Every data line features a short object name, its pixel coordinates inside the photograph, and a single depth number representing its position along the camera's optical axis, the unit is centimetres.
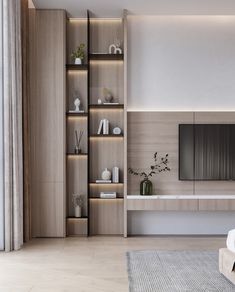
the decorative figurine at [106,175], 659
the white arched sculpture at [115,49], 667
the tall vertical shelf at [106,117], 670
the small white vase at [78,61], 659
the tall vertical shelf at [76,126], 665
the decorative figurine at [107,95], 664
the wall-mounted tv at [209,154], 659
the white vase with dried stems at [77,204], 660
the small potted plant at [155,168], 666
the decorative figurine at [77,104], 660
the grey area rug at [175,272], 413
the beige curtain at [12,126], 559
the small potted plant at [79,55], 659
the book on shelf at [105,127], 659
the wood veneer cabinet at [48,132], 648
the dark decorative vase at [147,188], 654
